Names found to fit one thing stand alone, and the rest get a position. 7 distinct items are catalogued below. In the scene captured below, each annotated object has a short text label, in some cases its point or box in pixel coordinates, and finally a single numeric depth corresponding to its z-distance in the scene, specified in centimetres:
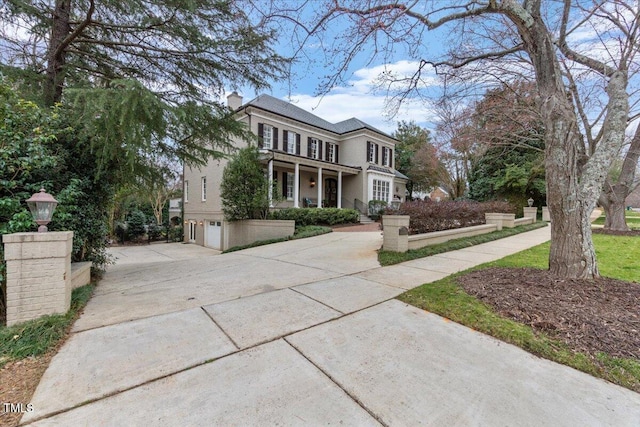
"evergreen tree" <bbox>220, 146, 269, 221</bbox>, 1208
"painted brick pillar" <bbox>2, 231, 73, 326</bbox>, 294
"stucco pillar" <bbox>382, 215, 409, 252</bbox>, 705
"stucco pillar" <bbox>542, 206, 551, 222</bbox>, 1859
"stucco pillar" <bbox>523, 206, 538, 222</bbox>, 1628
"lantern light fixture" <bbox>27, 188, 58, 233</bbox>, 319
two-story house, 1594
